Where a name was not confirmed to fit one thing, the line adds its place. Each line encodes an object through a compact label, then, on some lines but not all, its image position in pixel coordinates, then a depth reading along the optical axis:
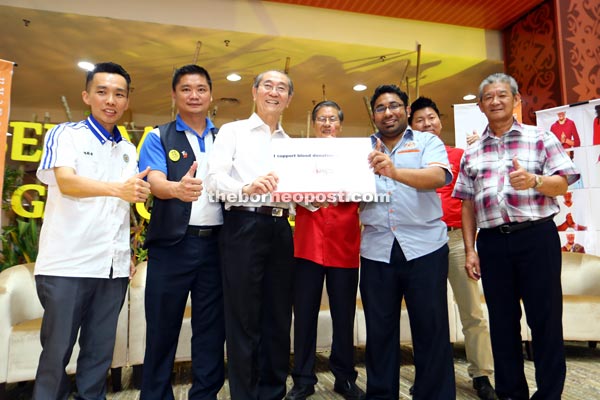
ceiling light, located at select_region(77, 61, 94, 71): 6.08
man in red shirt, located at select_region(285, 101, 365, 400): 2.42
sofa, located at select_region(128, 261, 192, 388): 2.77
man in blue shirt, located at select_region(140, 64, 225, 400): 1.96
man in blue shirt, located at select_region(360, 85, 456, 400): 1.91
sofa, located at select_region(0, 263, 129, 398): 2.49
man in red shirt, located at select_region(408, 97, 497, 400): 2.51
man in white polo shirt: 1.77
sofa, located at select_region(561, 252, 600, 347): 3.22
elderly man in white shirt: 1.87
